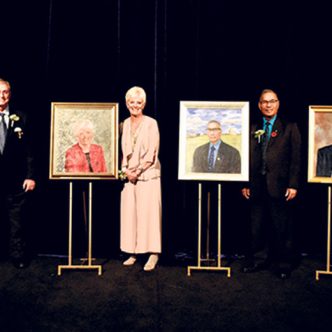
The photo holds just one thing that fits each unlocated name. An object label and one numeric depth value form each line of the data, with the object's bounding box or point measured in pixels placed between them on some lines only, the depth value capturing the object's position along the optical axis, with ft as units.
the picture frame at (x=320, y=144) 11.26
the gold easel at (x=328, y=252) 11.36
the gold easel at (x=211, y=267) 11.46
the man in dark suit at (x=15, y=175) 12.00
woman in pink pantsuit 11.96
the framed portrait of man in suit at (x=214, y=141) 11.29
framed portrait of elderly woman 11.44
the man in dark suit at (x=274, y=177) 11.58
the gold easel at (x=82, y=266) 11.57
